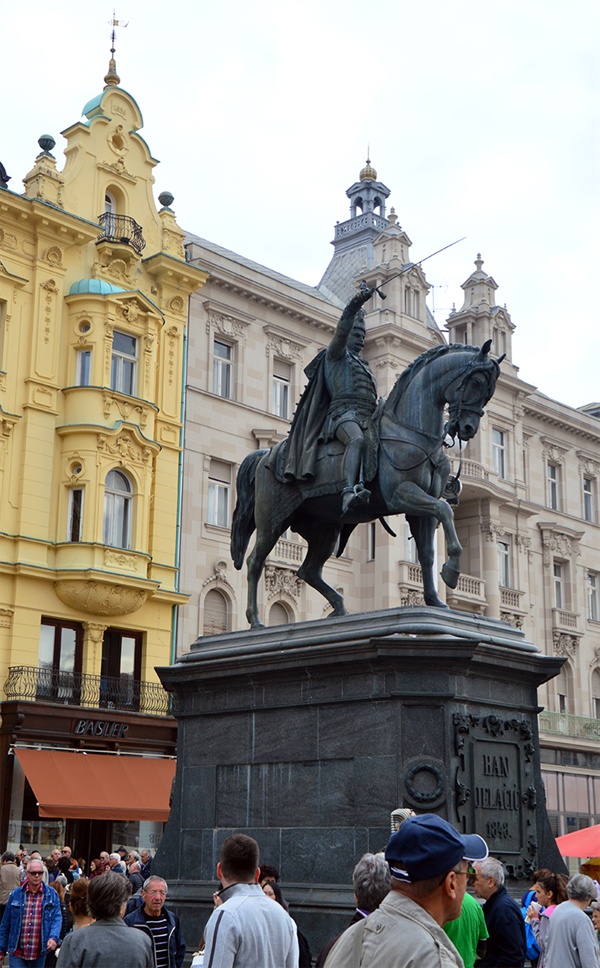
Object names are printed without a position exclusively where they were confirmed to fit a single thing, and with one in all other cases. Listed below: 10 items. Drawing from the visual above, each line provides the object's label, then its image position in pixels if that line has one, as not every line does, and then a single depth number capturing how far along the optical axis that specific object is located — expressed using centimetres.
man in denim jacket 1204
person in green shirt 696
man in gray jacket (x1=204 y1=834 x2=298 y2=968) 555
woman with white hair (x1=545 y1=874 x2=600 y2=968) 742
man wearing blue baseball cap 356
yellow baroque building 2980
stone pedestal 1140
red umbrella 1617
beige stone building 3631
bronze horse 1303
